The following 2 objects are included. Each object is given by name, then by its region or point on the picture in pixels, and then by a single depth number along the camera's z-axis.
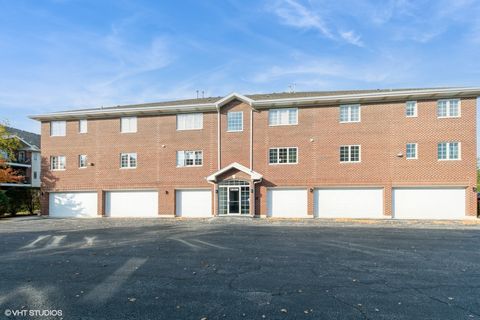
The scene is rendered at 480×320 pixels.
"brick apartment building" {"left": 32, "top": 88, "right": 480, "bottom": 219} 21.56
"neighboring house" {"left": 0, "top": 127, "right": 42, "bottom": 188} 46.00
